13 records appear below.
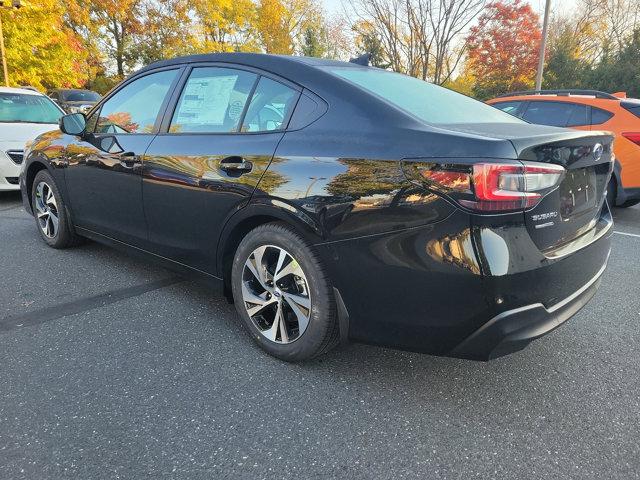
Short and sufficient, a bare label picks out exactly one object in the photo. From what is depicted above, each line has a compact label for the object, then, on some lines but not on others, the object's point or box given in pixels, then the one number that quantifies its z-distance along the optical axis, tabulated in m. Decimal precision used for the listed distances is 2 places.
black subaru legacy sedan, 1.80
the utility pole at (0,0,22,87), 15.19
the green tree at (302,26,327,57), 34.16
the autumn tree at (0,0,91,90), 16.70
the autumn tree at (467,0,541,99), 22.23
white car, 6.20
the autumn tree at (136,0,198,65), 28.28
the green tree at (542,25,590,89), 24.85
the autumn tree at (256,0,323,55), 30.16
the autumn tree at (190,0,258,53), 28.00
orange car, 5.65
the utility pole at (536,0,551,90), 15.28
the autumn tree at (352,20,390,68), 20.94
